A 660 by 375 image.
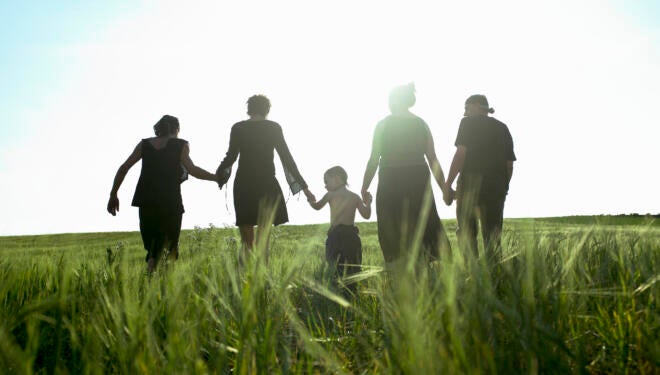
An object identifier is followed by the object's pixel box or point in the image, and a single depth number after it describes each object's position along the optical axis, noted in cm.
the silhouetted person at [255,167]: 567
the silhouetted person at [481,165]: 566
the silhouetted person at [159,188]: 564
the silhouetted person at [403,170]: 509
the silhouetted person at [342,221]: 574
